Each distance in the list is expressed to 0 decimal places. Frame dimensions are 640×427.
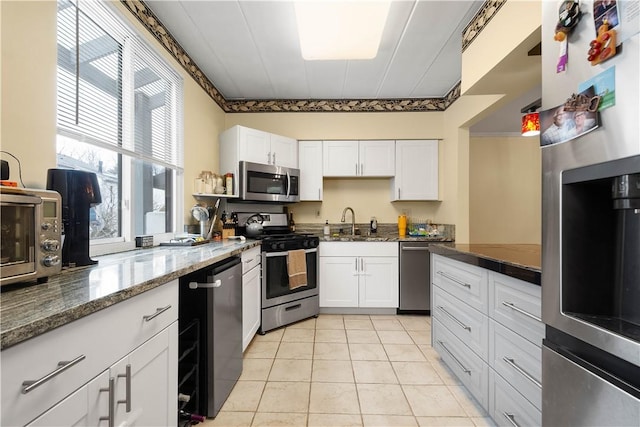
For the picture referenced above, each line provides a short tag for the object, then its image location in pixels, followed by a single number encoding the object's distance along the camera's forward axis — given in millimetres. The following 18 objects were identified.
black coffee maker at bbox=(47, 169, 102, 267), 1228
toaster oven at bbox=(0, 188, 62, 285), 832
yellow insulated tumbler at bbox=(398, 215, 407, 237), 3646
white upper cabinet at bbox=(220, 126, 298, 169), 3172
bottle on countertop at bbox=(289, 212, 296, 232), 3713
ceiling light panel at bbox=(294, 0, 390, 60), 1647
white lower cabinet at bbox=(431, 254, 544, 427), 1189
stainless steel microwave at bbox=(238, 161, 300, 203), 3119
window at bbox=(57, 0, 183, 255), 1496
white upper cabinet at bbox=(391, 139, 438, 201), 3602
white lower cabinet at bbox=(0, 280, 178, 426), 576
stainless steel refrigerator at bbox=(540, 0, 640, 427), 597
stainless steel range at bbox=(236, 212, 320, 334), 2773
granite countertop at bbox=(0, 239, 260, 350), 599
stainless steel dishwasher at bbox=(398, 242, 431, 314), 3271
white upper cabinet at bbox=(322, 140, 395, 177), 3631
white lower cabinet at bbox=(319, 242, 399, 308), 3303
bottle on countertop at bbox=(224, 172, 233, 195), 3133
